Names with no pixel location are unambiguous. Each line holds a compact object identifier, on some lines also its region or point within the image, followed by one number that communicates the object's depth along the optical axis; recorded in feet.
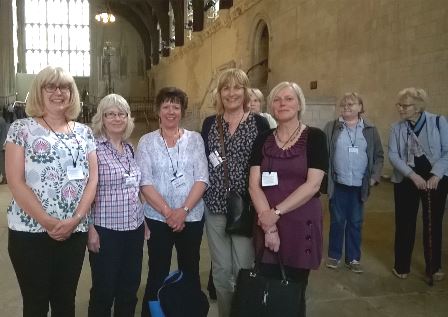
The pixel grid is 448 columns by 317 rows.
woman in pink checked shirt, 7.72
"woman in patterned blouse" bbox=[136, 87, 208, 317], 8.17
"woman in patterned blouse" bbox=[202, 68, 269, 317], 8.16
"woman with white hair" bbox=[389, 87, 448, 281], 11.60
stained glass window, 116.67
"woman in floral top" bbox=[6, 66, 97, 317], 6.59
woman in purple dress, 7.41
